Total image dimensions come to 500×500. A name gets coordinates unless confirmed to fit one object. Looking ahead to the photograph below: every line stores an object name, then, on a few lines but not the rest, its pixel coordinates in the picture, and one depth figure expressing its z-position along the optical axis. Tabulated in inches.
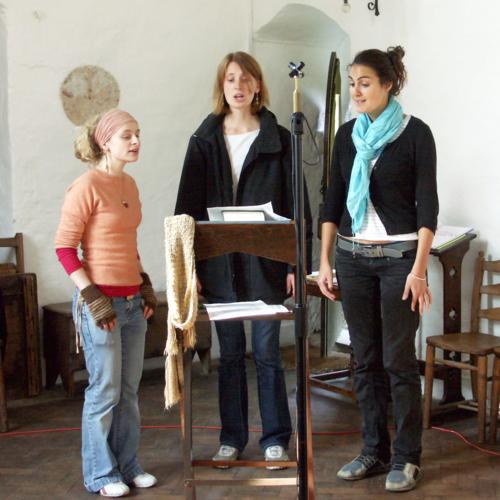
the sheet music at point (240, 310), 104.0
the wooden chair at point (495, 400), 150.3
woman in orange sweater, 121.7
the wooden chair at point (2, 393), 164.6
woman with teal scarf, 121.8
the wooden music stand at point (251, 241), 103.6
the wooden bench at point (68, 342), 186.1
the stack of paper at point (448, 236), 166.2
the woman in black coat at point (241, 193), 134.0
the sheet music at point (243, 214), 105.7
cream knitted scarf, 103.3
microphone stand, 96.2
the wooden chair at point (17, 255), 191.6
